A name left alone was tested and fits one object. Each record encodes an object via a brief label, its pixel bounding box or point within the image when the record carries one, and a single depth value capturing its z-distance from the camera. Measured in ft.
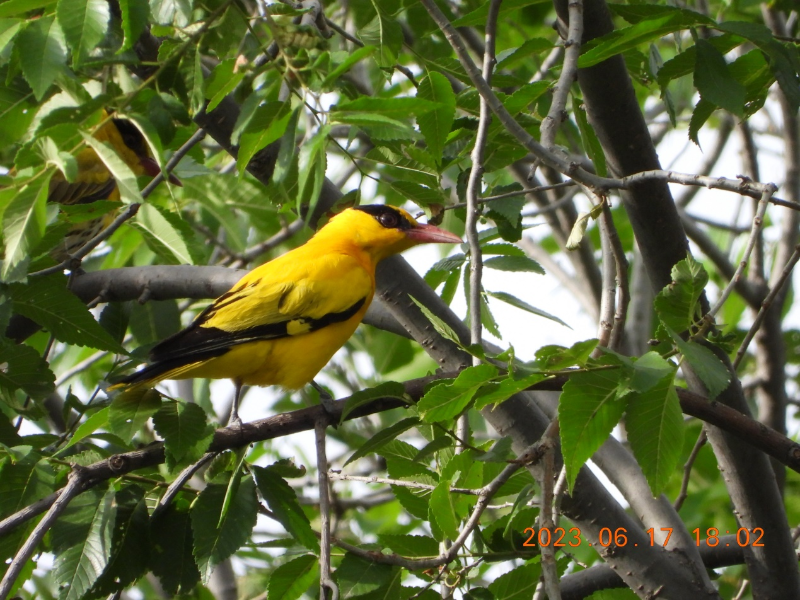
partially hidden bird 39.17
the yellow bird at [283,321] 24.71
